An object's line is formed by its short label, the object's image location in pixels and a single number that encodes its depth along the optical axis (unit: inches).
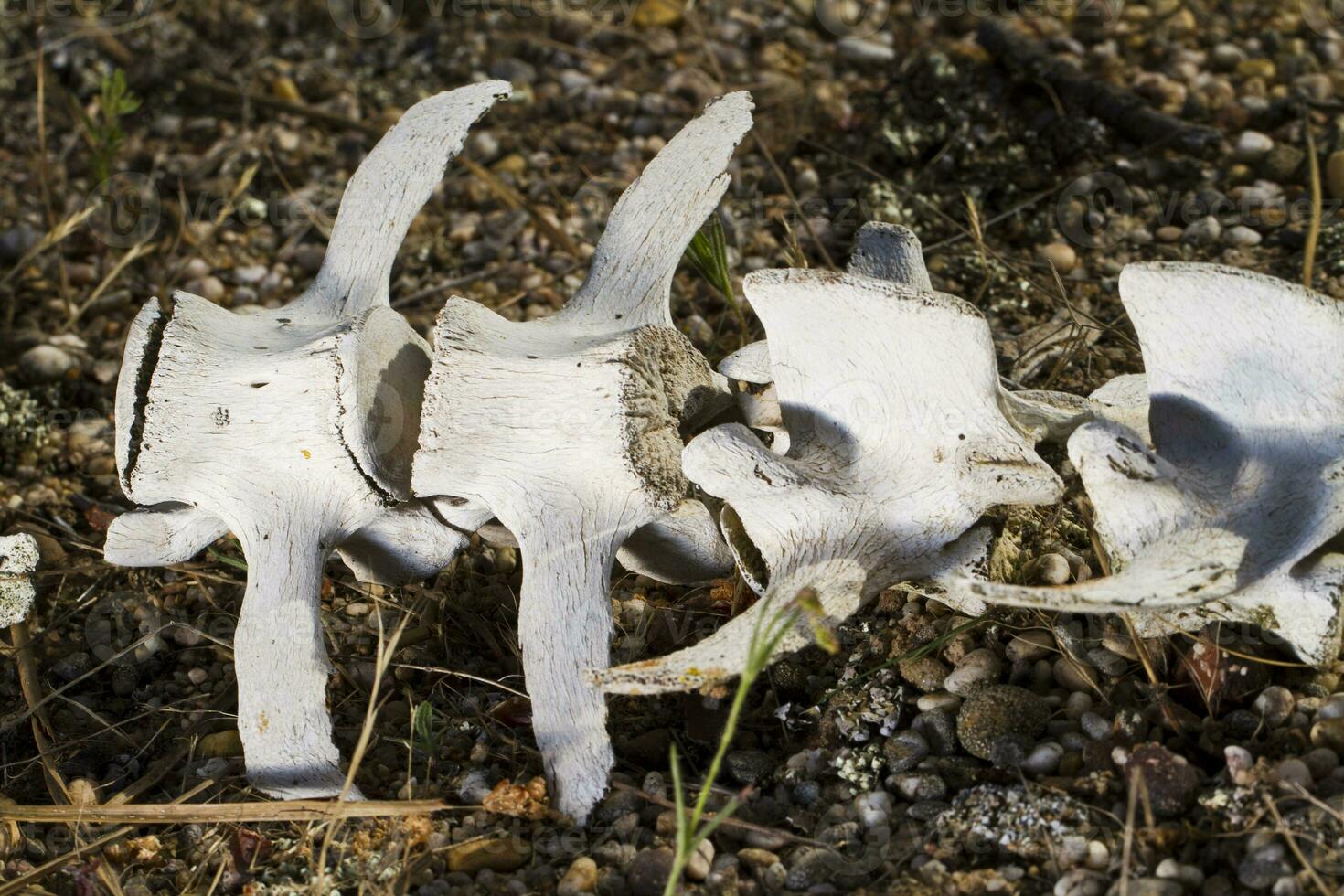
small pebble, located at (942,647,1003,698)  20.3
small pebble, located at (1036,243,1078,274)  24.4
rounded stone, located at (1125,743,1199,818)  18.9
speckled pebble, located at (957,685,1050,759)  19.7
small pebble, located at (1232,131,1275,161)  25.1
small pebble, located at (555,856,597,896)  19.2
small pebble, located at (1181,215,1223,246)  24.4
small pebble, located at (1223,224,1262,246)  24.2
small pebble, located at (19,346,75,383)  24.7
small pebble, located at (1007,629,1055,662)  20.4
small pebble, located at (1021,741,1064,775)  19.5
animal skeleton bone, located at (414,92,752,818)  19.7
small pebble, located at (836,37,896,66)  27.2
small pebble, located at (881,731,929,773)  19.8
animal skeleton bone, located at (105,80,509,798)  20.0
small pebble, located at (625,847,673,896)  19.2
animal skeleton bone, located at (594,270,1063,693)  19.5
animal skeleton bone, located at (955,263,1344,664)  19.1
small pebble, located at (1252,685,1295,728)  19.5
